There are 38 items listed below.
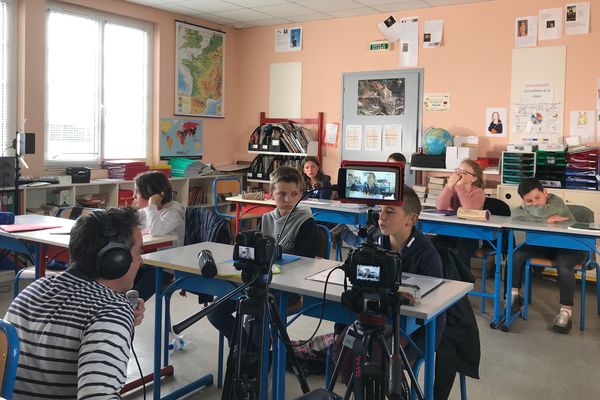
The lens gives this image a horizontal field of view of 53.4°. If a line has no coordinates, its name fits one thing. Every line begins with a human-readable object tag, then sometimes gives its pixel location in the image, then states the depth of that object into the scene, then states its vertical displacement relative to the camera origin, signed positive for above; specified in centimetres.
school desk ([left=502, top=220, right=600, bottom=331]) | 394 -49
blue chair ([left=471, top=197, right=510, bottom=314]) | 457 -40
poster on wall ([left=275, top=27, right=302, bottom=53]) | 734 +150
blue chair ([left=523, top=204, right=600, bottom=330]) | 423 -71
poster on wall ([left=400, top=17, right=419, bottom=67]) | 646 +132
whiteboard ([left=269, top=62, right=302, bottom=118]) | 740 +88
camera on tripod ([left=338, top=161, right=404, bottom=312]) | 170 -21
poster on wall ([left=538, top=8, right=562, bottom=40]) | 568 +136
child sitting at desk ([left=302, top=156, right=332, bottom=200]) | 597 -12
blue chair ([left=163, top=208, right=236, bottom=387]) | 318 -42
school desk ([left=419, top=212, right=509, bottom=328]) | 421 -49
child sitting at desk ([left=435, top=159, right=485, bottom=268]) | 495 -22
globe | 608 +23
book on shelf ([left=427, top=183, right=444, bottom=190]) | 605 -23
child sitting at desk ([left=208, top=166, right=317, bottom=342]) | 298 -35
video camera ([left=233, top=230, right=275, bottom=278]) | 181 -28
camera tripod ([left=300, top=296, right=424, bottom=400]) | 175 -59
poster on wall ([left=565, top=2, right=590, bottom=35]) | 554 +138
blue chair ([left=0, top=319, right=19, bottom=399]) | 130 -44
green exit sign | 667 +131
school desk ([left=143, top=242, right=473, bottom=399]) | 214 -49
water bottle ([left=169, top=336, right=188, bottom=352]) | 355 -111
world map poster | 700 +24
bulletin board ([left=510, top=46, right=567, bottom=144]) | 572 +70
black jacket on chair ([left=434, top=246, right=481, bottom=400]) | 239 -74
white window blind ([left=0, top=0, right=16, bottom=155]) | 544 +72
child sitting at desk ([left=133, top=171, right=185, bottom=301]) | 362 -30
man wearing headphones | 124 -37
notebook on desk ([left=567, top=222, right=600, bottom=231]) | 397 -40
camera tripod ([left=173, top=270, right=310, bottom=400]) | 184 -58
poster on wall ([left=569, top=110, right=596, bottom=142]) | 557 +39
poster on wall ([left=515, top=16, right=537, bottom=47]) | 581 +131
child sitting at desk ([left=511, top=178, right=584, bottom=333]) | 421 -62
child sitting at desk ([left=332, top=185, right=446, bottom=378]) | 250 -33
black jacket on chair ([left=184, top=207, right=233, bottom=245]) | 346 -40
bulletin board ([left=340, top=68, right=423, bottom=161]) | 655 +55
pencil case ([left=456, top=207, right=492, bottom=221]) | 439 -37
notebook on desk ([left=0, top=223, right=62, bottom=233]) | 358 -44
